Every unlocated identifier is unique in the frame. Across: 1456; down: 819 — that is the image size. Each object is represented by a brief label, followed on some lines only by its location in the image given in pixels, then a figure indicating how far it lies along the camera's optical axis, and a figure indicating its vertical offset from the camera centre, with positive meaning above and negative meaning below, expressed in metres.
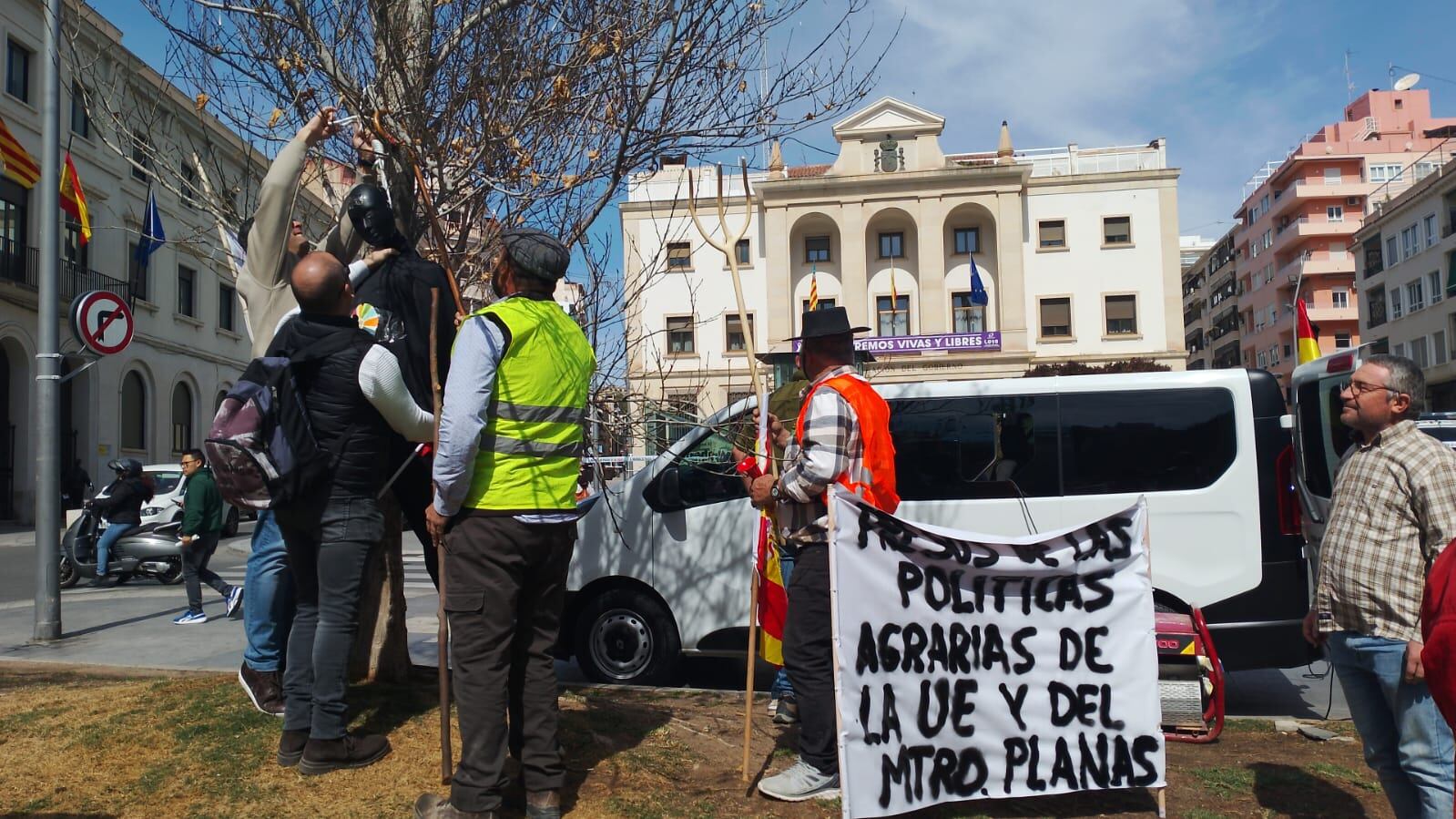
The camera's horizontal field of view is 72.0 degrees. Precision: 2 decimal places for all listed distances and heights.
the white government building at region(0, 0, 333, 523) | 24.20 +4.12
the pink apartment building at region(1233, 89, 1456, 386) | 67.19 +15.78
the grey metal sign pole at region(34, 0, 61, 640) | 7.86 +0.71
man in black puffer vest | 3.62 -0.19
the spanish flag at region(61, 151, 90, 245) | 16.73 +4.63
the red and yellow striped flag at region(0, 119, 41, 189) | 16.31 +5.22
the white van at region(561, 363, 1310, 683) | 6.43 -0.39
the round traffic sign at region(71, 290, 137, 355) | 8.32 +1.23
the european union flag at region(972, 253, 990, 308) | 40.97 +6.21
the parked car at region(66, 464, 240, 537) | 16.45 -0.48
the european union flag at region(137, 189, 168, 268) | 16.75 +4.26
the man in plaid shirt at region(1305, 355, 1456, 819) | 3.22 -0.48
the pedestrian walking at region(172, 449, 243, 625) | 9.18 -0.66
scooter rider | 11.98 -0.45
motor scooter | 12.11 -1.03
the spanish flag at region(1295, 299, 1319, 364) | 10.40 +0.98
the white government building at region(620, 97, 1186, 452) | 43.16 +8.43
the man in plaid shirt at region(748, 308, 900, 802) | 3.94 -0.31
